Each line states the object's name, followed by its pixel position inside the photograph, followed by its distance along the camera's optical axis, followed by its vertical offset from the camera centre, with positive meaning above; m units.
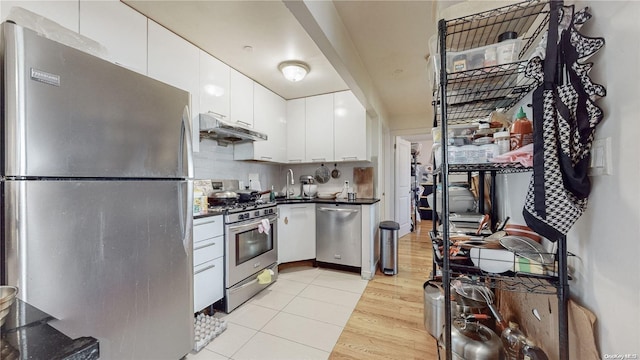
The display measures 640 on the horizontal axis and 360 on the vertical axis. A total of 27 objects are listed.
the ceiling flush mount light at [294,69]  2.42 +1.17
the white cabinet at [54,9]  1.16 +0.95
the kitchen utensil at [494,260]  0.91 -0.33
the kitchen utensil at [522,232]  1.09 -0.26
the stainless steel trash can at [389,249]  2.89 -0.88
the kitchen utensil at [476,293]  1.13 -0.62
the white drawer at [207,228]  1.77 -0.38
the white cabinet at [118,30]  1.46 +1.03
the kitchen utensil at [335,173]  3.60 +0.10
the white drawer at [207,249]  1.79 -0.56
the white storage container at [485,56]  0.94 +0.51
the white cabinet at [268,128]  2.90 +0.72
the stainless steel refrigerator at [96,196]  0.87 -0.07
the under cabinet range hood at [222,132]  2.17 +0.51
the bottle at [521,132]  0.89 +0.18
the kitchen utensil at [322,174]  3.65 +0.09
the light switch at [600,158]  0.71 +0.06
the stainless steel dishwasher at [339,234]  2.85 -0.69
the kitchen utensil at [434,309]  1.26 -0.72
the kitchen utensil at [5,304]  0.49 -0.26
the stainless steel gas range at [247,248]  2.05 -0.68
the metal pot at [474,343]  0.99 -0.72
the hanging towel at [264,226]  2.38 -0.48
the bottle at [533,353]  0.85 -0.66
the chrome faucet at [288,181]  3.74 -0.01
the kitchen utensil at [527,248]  0.89 -0.29
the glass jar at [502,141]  0.94 +0.15
